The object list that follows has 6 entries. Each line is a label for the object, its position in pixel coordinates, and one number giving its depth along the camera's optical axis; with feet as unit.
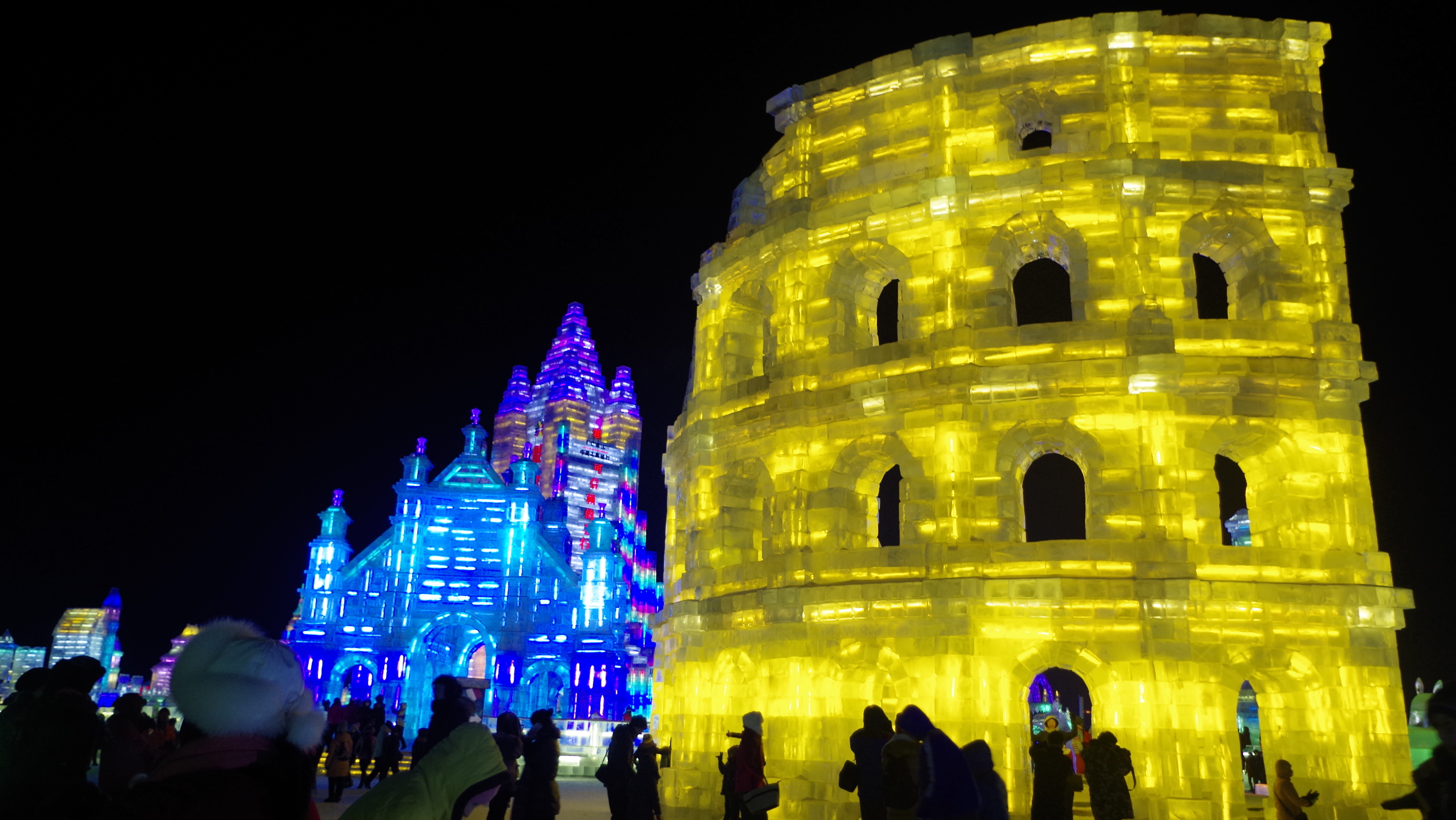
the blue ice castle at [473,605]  163.32
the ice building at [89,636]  220.23
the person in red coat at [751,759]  38.91
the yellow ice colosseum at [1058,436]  48.19
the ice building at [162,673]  189.26
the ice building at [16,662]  215.10
